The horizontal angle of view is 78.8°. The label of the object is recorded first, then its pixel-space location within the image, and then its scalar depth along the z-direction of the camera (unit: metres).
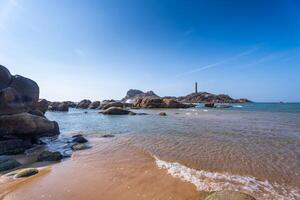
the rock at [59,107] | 59.61
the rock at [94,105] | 68.50
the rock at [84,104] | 74.81
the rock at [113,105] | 52.51
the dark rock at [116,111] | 39.24
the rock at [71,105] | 92.76
